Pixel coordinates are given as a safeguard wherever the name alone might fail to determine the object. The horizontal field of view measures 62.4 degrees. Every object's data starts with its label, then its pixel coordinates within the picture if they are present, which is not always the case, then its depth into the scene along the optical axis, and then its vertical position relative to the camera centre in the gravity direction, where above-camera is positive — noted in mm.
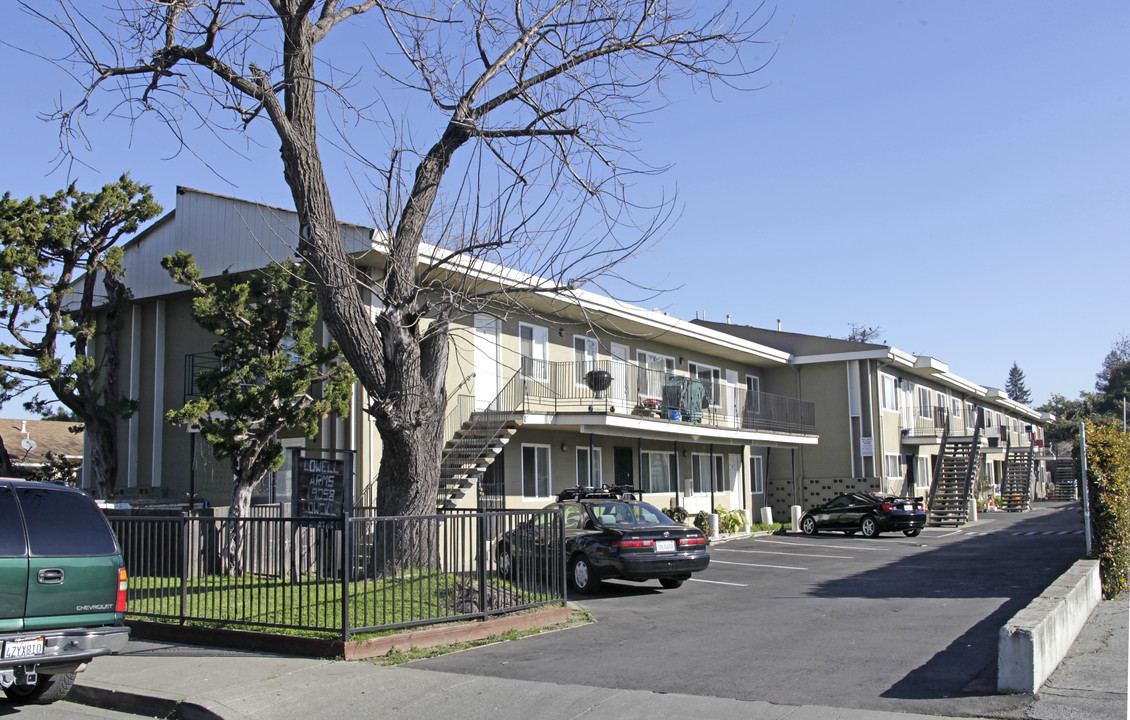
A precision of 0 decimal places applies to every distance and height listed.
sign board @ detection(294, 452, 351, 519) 15609 -529
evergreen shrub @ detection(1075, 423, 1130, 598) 12688 -945
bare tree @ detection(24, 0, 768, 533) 11555 +3255
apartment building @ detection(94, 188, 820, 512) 18891 +1231
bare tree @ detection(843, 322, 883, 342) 81688 +9508
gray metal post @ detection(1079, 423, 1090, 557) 13062 -730
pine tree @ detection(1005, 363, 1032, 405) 151675 +9237
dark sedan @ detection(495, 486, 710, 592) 14195 -1482
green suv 7129 -1024
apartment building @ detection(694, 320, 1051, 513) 33812 +780
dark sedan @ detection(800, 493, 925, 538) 26594 -2102
